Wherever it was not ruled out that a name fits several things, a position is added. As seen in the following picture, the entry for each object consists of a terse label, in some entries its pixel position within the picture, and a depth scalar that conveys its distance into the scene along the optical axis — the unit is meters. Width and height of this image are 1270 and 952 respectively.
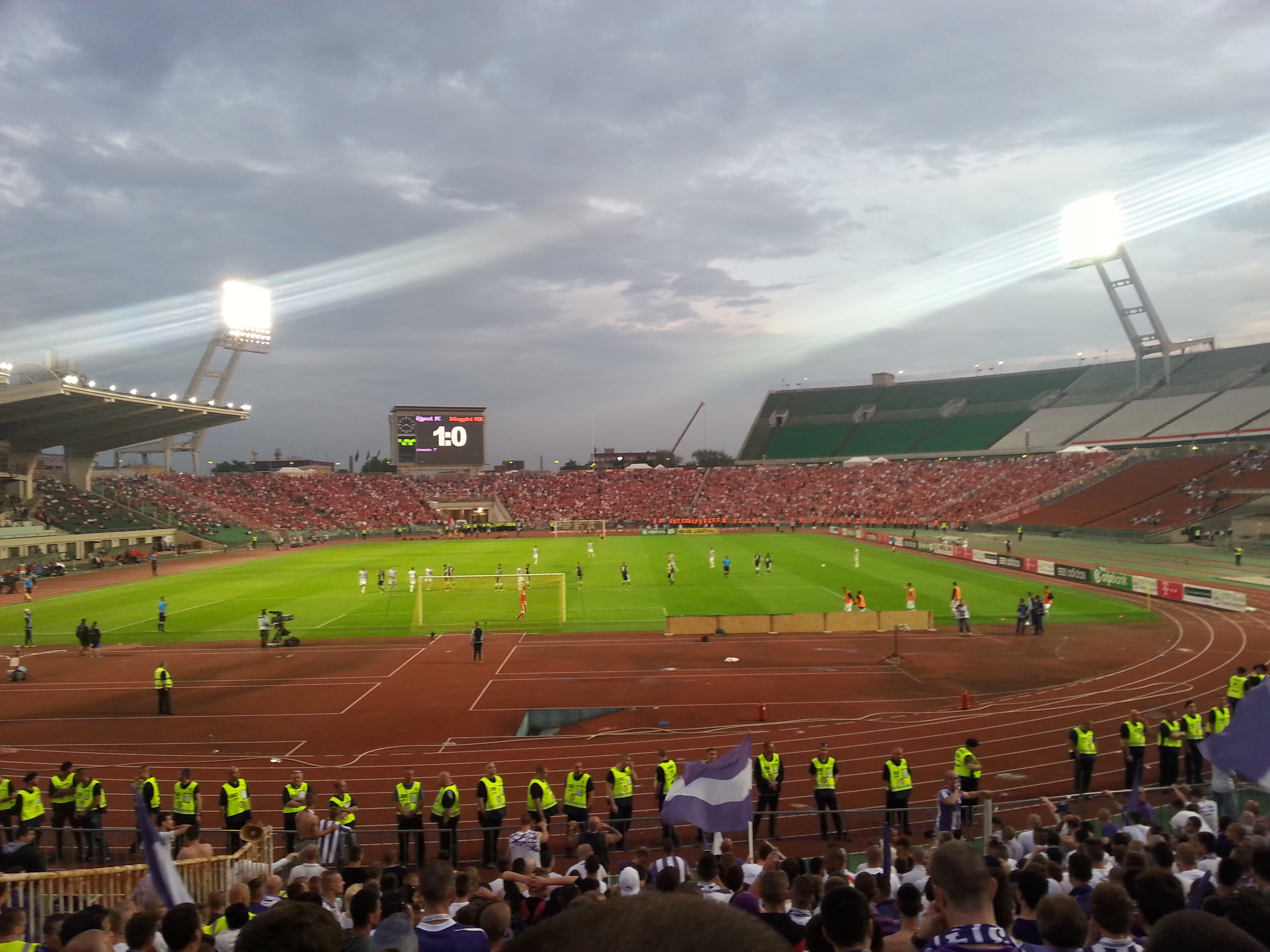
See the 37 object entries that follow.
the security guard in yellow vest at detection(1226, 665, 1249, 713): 16.47
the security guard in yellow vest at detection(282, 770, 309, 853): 12.73
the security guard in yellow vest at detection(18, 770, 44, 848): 12.93
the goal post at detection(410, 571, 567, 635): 33.97
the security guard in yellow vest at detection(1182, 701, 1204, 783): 15.16
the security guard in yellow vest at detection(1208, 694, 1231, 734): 15.37
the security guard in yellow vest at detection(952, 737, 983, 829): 13.28
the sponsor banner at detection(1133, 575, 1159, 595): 37.03
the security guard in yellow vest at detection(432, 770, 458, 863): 12.49
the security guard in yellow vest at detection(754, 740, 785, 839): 13.86
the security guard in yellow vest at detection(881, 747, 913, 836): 13.34
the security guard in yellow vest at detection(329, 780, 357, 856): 11.73
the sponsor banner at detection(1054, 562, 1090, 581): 42.38
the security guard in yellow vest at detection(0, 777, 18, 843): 13.15
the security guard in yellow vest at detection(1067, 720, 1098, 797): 14.41
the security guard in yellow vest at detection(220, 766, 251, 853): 12.92
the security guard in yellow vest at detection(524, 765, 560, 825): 12.21
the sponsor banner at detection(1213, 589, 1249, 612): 33.38
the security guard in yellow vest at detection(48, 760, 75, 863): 13.59
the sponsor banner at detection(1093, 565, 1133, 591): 39.31
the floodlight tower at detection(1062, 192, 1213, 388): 76.44
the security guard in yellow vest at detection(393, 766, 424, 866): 12.78
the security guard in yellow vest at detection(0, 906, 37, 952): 5.31
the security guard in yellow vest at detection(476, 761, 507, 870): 12.73
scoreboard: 98.06
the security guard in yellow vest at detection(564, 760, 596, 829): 12.91
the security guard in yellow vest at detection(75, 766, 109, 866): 13.15
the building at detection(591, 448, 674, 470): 180.00
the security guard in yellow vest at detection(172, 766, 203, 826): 13.14
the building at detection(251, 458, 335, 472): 187.75
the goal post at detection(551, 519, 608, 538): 89.69
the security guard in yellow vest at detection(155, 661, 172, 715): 21.27
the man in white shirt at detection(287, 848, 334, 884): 8.28
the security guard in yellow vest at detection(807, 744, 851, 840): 13.48
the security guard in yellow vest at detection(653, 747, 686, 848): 13.71
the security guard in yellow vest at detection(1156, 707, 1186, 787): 14.88
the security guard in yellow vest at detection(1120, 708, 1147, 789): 14.62
